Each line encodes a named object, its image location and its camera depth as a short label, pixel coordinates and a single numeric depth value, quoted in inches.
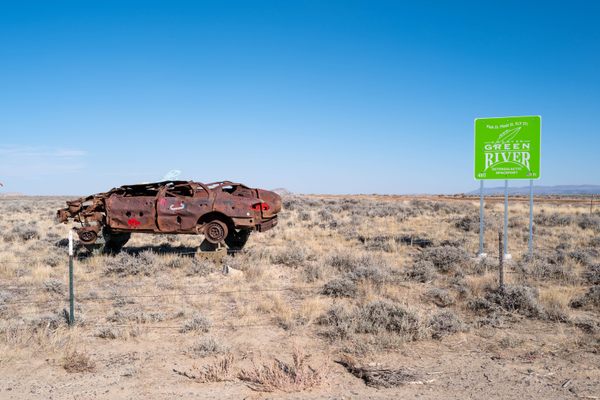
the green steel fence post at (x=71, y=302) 252.1
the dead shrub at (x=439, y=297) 313.4
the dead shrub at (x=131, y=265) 399.9
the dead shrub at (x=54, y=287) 341.7
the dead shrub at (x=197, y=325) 259.4
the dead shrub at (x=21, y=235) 619.8
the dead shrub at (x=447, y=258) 416.8
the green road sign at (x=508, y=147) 475.5
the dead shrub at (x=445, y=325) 251.0
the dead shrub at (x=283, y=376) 184.9
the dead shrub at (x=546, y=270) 376.8
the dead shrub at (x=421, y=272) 378.9
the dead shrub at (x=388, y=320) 249.6
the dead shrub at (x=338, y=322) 248.1
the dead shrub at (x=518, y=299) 285.3
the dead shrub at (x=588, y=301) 298.4
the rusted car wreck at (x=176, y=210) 422.9
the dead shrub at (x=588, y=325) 252.0
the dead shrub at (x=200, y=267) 396.5
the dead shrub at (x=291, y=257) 442.6
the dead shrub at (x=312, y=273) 384.3
